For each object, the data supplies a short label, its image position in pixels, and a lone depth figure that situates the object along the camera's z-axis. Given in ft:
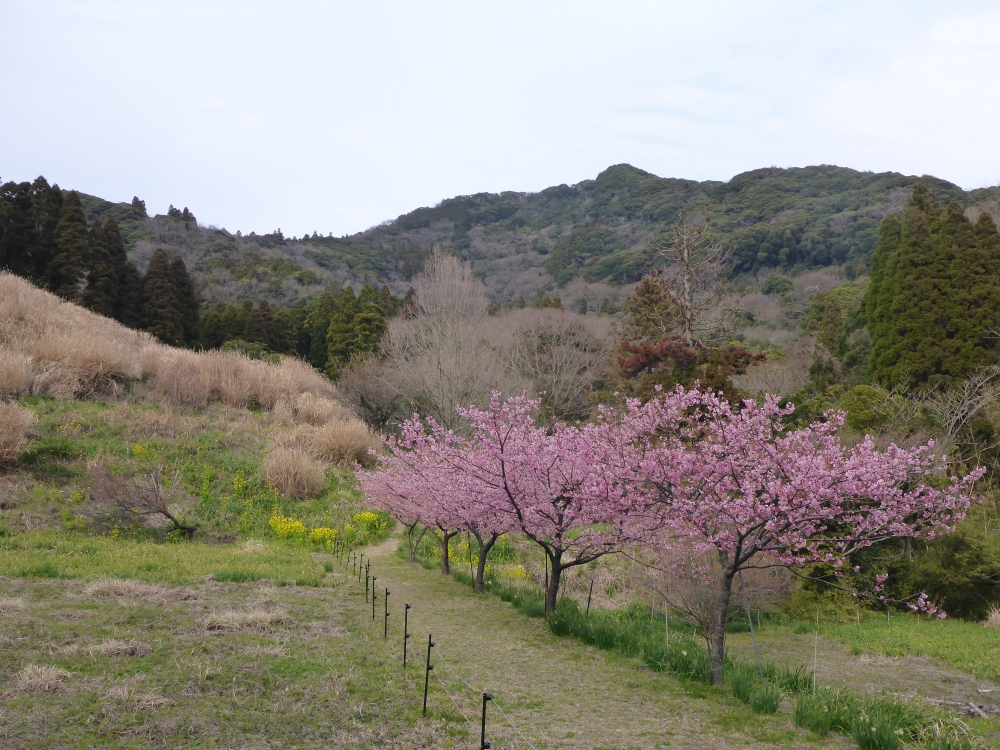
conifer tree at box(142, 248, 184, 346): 113.09
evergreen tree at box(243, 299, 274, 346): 130.93
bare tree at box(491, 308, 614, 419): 100.01
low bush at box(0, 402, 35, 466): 48.49
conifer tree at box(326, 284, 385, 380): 118.73
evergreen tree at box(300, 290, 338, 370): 143.02
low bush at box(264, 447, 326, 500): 59.11
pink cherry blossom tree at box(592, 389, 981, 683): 20.97
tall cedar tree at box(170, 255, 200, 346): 120.06
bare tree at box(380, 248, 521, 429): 77.92
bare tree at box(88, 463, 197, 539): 47.26
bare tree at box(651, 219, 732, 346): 67.05
